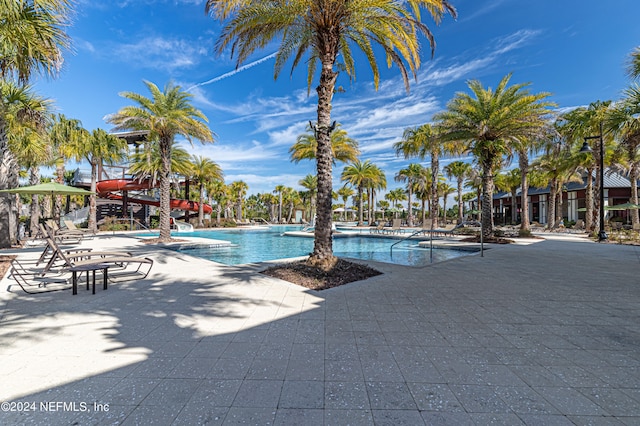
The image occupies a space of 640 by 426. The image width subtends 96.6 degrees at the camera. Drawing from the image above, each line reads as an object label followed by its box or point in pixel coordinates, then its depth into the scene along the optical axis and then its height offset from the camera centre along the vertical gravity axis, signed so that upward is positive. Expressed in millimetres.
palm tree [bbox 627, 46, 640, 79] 10758 +5706
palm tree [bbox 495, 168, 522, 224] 32781 +3987
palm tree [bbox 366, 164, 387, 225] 35500 +4234
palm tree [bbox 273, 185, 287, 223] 53788 +4879
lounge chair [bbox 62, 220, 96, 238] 13573 -664
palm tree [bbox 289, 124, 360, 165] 23375 +5706
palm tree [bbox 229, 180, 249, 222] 47566 +4518
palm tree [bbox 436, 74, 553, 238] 14031 +4796
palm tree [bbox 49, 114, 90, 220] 18750 +4971
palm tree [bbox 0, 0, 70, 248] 5793 +3821
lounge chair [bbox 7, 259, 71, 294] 5086 -1395
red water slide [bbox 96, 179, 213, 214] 26406 +2695
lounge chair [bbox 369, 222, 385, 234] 22805 -1251
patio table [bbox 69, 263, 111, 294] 4965 -944
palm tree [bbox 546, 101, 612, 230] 16688 +5073
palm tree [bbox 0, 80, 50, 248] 10398 +3603
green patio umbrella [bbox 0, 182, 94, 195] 8609 +804
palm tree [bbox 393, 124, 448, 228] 24047 +6004
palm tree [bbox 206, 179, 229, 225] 36728 +3463
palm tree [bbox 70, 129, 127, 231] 19703 +4785
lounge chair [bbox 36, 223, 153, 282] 5629 -1021
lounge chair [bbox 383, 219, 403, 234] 22656 -1104
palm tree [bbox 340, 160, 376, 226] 34750 +5115
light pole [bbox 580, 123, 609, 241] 15078 -140
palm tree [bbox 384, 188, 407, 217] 63375 +4497
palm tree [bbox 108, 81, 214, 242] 13672 +4617
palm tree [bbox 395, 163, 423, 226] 33938 +4935
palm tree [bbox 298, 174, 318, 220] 43944 +5133
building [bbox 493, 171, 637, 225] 30922 +1776
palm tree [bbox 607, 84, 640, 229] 11781 +4067
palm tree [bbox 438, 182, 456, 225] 45097 +4060
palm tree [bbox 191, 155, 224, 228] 29500 +4689
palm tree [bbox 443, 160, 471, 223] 32406 +5012
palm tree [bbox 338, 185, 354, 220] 63906 +5192
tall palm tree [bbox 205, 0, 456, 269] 7191 +5117
